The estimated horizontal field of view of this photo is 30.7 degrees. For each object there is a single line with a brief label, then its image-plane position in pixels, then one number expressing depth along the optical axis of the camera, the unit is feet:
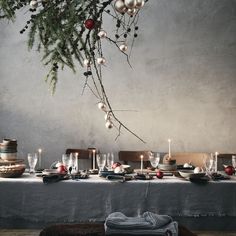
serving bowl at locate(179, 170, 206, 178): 10.72
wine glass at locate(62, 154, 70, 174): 11.67
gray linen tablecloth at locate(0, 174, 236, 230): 10.50
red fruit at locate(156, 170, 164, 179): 11.05
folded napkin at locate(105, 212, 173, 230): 5.82
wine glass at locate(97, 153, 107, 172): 11.55
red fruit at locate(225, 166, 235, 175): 11.85
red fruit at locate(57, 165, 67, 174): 11.25
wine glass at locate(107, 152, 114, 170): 12.23
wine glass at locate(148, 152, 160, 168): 11.95
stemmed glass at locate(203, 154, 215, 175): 11.45
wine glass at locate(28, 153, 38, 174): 11.48
